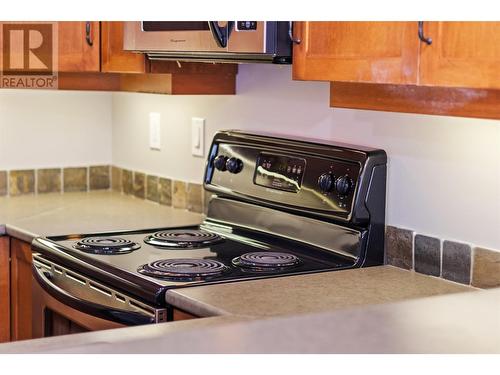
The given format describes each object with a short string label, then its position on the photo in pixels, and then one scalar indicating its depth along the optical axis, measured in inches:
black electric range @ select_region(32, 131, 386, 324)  78.7
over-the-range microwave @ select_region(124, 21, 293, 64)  75.5
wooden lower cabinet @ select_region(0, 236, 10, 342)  103.5
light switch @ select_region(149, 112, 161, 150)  122.2
